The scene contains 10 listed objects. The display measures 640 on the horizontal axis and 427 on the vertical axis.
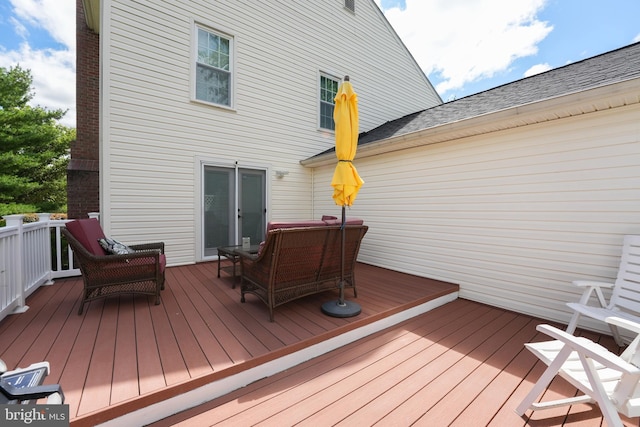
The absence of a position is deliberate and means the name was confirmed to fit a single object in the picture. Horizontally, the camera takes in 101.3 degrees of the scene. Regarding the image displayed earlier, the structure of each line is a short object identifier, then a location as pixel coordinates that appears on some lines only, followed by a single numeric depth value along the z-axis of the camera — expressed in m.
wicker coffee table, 3.90
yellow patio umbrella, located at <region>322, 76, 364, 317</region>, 2.84
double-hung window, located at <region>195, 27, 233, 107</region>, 5.42
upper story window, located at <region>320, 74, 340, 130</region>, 7.27
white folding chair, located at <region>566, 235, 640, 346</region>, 2.44
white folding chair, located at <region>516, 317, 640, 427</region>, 1.37
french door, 5.53
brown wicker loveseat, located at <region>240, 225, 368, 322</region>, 2.70
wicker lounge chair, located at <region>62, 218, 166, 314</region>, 2.86
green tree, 11.92
